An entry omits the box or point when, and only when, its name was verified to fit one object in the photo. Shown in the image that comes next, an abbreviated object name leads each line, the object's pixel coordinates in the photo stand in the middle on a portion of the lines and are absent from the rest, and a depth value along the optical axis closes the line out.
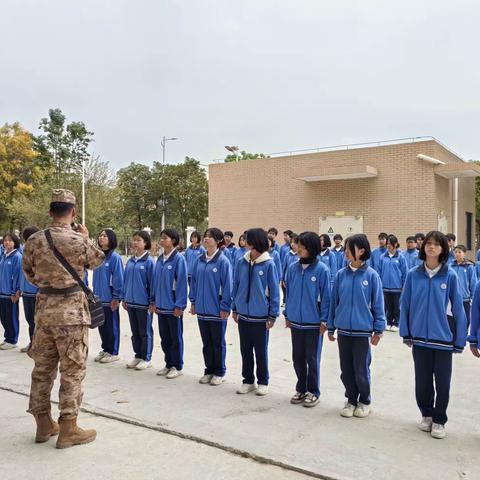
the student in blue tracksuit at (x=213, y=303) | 5.71
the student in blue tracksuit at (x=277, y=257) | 11.48
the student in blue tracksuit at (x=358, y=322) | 4.64
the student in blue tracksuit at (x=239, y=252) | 11.95
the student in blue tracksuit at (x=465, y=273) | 8.07
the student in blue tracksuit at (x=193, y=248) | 12.26
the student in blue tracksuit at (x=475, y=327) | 4.21
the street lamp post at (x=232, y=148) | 31.62
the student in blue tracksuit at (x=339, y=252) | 10.65
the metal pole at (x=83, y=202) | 26.62
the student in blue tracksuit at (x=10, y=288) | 7.50
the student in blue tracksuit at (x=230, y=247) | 12.12
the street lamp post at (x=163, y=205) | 32.69
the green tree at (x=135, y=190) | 34.91
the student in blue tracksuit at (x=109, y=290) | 6.60
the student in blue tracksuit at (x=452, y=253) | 8.68
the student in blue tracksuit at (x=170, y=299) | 5.98
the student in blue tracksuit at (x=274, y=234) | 12.45
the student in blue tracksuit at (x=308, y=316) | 4.96
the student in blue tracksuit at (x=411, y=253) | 9.96
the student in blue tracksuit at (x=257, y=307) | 5.32
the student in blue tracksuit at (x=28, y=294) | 7.12
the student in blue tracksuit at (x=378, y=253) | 9.74
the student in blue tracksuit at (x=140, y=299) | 6.33
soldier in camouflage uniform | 3.97
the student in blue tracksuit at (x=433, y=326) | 4.21
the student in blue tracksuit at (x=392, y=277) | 9.32
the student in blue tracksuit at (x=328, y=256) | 9.77
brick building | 16.55
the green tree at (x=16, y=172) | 33.38
